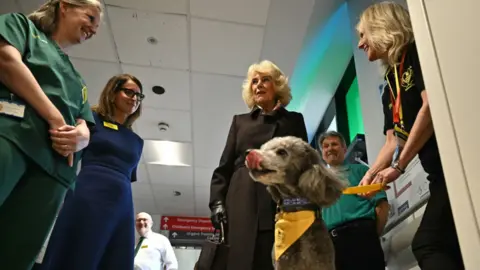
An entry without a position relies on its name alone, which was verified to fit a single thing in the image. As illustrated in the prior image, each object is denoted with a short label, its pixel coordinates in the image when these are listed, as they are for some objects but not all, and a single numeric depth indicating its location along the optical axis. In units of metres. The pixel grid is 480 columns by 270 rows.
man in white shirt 3.87
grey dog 1.33
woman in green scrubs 1.11
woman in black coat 1.49
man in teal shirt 1.89
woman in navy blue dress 1.56
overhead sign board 7.68
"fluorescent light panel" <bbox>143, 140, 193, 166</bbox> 5.16
